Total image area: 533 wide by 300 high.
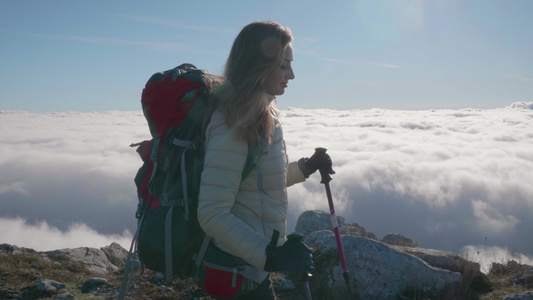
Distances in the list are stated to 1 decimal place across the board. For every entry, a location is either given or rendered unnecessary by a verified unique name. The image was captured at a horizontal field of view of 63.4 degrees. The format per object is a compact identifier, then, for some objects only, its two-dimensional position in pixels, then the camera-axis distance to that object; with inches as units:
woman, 89.6
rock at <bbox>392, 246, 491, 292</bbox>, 246.2
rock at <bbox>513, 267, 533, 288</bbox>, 250.0
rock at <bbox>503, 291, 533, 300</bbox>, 212.8
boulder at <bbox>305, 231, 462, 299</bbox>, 233.8
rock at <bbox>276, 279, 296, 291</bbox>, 238.1
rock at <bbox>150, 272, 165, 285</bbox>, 249.8
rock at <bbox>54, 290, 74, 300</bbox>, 229.6
